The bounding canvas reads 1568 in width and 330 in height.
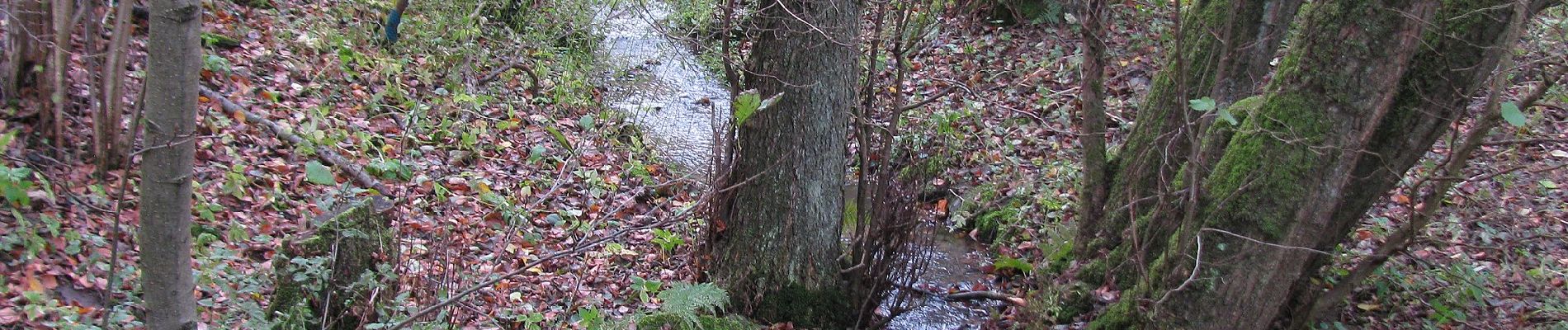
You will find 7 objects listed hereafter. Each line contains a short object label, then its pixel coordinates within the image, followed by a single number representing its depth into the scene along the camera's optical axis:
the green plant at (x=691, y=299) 4.39
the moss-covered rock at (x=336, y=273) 3.54
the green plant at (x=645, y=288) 4.73
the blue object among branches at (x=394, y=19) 7.71
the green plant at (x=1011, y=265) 6.22
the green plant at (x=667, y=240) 5.57
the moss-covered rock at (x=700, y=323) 4.45
